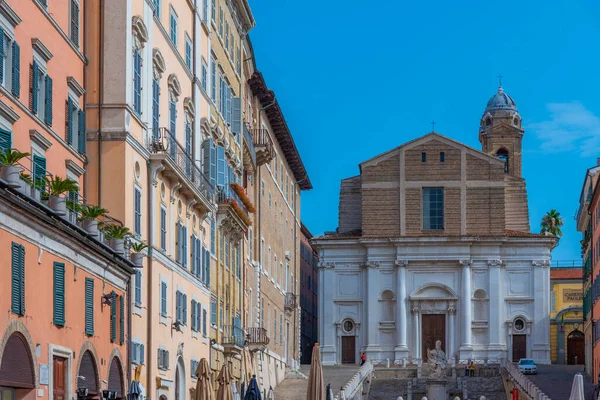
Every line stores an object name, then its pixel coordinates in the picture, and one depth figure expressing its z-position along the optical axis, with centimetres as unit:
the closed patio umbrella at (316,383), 4491
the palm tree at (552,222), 12231
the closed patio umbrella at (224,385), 3697
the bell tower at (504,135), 10331
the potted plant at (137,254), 3084
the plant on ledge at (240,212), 4867
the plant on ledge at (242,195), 5122
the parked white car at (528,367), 7643
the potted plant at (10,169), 2002
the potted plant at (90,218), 2566
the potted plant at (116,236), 2803
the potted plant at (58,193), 2298
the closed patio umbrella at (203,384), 3491
